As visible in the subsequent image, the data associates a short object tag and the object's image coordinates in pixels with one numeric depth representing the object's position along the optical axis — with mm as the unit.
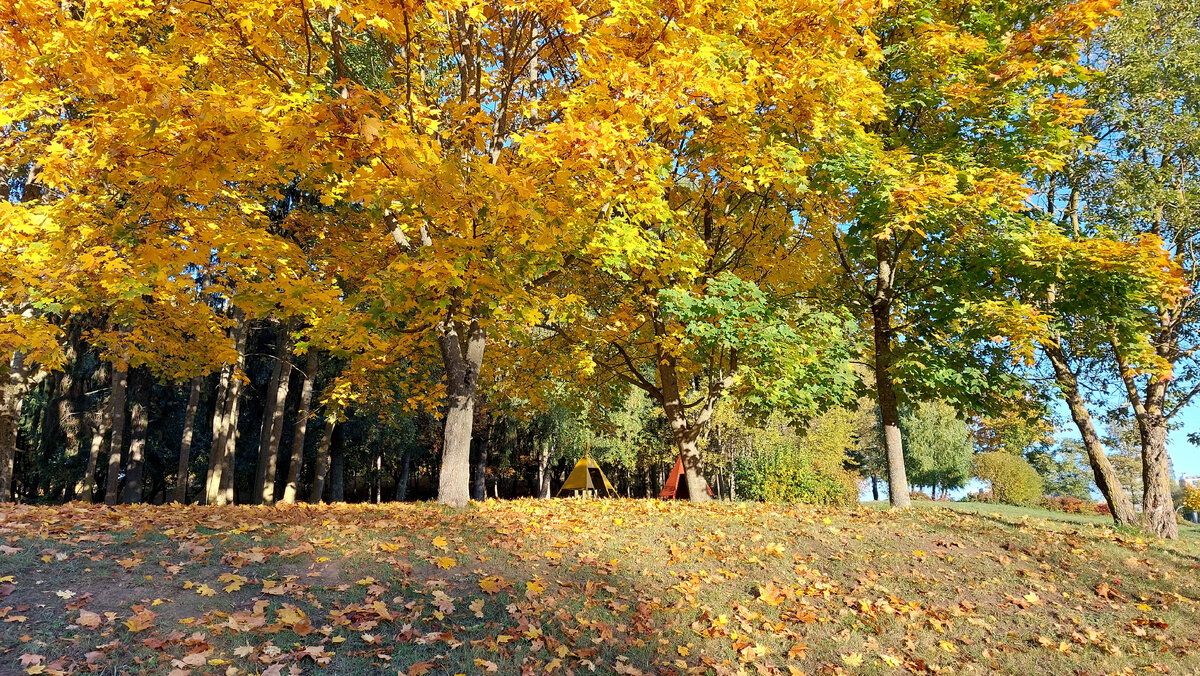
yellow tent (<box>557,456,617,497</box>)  24719
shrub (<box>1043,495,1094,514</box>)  30219
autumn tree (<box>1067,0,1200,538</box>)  11914
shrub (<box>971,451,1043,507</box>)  32094
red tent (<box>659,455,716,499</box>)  21895
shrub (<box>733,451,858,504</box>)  24797
